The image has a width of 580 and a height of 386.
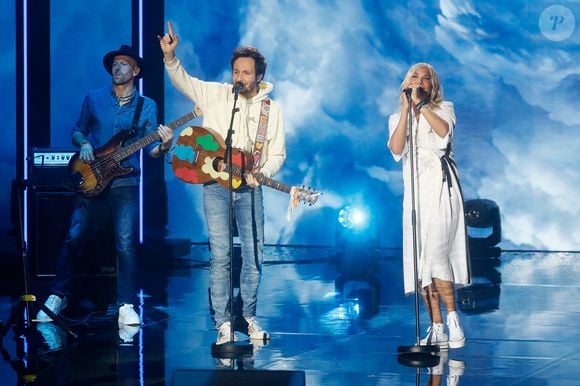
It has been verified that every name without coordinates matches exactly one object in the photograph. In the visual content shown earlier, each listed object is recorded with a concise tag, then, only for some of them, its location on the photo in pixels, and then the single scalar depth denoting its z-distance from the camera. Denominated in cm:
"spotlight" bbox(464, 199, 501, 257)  2536
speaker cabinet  2025
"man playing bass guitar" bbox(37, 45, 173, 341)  1551
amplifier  1975
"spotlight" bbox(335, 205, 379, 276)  2289
